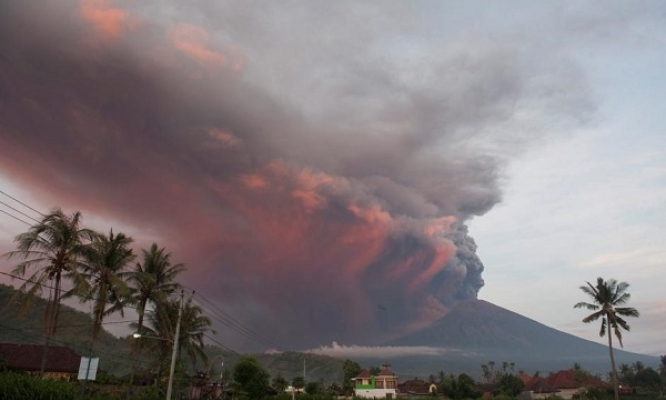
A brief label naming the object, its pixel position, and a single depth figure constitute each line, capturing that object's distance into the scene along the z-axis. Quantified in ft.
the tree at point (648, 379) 420.56
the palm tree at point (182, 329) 183.53
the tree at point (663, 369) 453.58
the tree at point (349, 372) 413.57
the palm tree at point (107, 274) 131.44
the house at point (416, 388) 409.78
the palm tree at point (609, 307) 213.05
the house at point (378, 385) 368.68
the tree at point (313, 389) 334.03
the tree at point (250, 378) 259.80
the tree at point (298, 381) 411.62
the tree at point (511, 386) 366.22
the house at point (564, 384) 361.71
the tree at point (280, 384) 358.84
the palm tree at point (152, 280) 155.12
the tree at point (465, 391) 334.42
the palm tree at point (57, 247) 116.47
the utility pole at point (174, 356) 108.47
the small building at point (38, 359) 206.69
